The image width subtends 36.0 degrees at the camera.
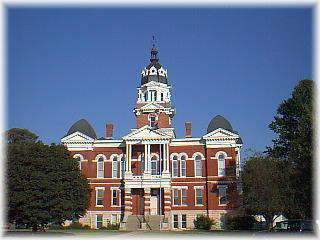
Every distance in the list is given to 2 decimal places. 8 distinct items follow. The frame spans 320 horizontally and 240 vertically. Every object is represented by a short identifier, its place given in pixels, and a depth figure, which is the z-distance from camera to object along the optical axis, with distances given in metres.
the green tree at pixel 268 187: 39.12
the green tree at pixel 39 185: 35.97
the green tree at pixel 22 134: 66.62
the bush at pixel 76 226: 50.75
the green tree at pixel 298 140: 35.84
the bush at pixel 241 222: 48.06
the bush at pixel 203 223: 49.88
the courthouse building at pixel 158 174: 51.91
